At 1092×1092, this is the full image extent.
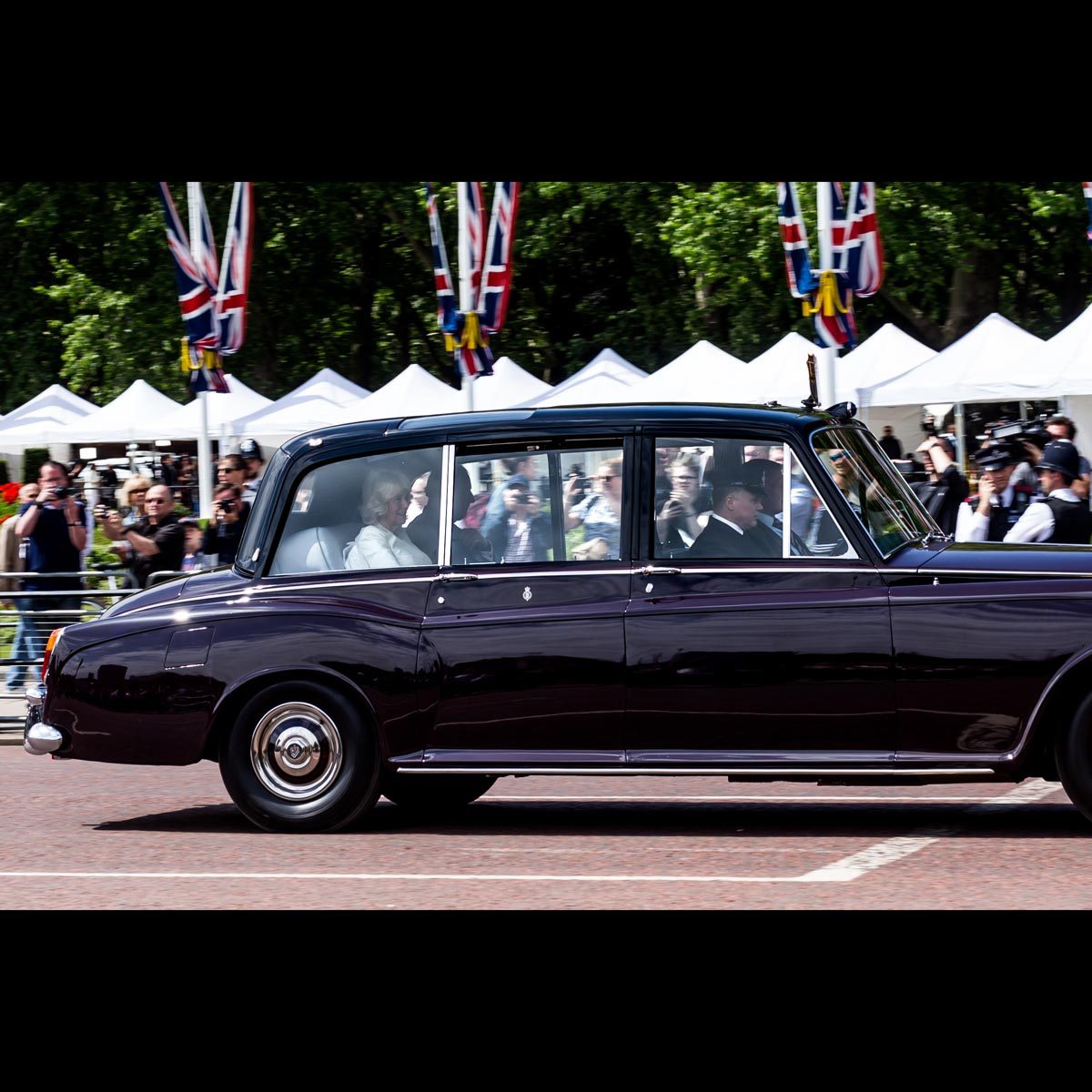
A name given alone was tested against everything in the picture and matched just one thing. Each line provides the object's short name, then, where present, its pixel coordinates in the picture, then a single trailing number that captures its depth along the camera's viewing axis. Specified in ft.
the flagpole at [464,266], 77.10
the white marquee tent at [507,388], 103.55
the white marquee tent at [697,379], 91.44
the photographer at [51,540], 44.80
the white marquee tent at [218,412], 113.91
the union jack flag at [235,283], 86.94
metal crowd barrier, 43.78
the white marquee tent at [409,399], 104.37
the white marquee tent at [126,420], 117.29
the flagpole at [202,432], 91.45
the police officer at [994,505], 41.09
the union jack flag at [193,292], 87.51
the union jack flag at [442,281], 79.46
